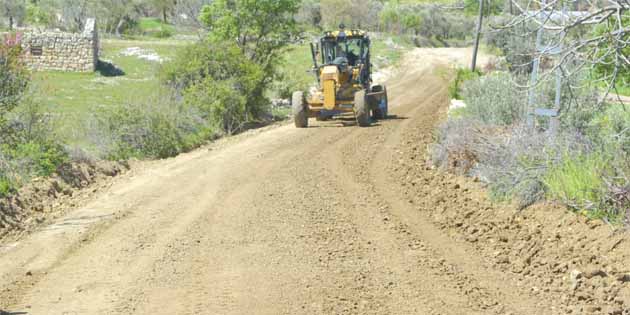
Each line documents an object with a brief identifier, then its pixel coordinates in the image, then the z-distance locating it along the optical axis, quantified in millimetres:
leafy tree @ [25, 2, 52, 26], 65562
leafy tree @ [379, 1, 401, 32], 86375
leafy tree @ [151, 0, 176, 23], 83262
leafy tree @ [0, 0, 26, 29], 61219
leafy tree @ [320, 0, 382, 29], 80188
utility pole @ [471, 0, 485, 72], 39594
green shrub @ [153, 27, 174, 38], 70188
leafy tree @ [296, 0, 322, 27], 80500
